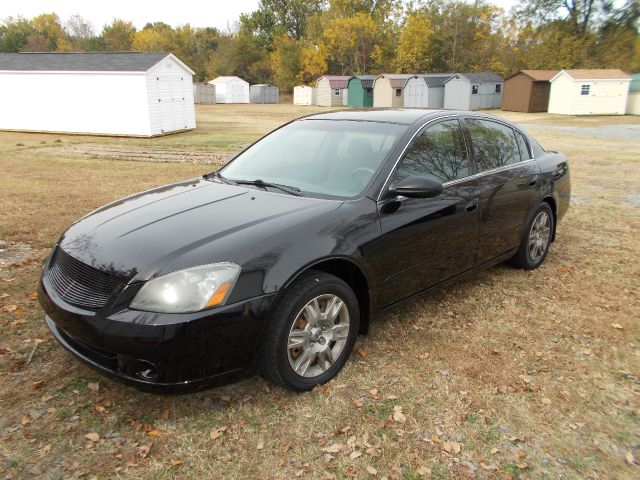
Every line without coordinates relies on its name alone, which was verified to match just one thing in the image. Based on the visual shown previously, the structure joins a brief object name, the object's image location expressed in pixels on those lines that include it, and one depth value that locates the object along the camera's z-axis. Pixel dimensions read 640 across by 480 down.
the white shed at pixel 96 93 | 20.22
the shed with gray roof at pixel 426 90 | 42.09
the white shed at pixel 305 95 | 55.17
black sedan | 2.66
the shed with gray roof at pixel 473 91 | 40.44
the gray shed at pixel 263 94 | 60.53
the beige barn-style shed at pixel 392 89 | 45.03
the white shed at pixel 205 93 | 56.09
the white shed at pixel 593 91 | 35.56
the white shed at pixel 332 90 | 51.81
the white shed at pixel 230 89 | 58.88
